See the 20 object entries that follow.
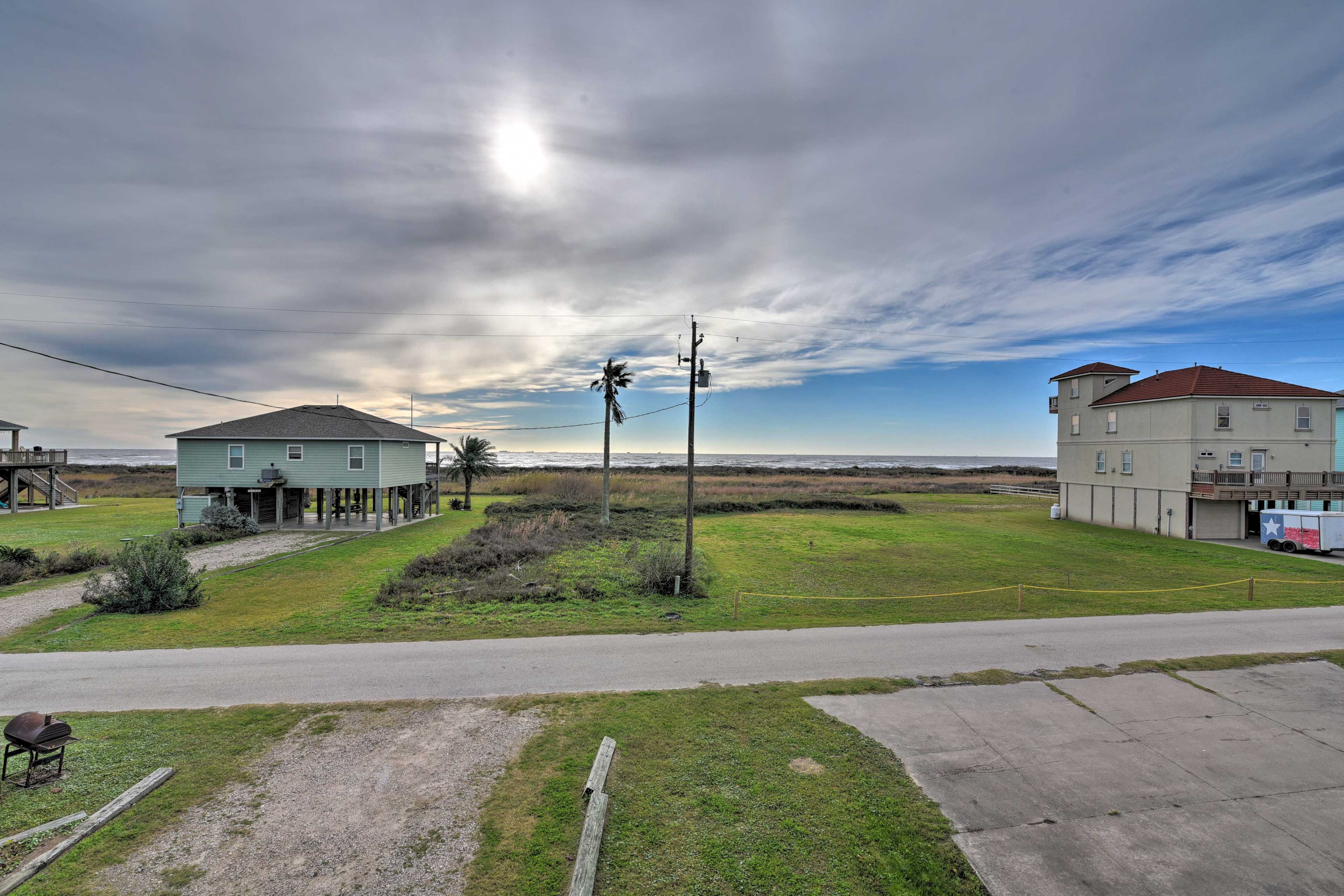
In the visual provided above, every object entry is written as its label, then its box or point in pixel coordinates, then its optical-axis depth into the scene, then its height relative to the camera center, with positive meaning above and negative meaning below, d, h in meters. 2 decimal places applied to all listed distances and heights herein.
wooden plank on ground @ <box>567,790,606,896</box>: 5.61 -4.07
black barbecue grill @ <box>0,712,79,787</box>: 6.84 -3.57
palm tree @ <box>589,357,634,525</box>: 33.91 +3.57
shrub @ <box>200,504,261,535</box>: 29.75 -3.79
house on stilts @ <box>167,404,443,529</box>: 31.95 -0.73
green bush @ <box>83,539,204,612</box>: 15.45 -3.66
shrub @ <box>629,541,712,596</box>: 18.38 -3.69
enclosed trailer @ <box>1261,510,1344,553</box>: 26.27 -2.89
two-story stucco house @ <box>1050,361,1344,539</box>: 31.17 +0.89
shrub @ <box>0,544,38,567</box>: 19.83 -3.86
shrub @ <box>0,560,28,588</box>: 18.56 -4.20
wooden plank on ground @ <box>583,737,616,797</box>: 7.26 -4.07
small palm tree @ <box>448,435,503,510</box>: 46.25 -0.81
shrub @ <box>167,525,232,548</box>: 26.33 -4.15
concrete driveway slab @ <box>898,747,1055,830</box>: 7.10 -4.25
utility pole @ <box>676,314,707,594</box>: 17.89 -1.52
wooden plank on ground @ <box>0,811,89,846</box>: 6.14 -4.16
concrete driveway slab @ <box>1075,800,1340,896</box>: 6.10 -4.29
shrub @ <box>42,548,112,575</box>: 20.19 -4.20
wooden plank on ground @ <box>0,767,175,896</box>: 5.55 -4.12
